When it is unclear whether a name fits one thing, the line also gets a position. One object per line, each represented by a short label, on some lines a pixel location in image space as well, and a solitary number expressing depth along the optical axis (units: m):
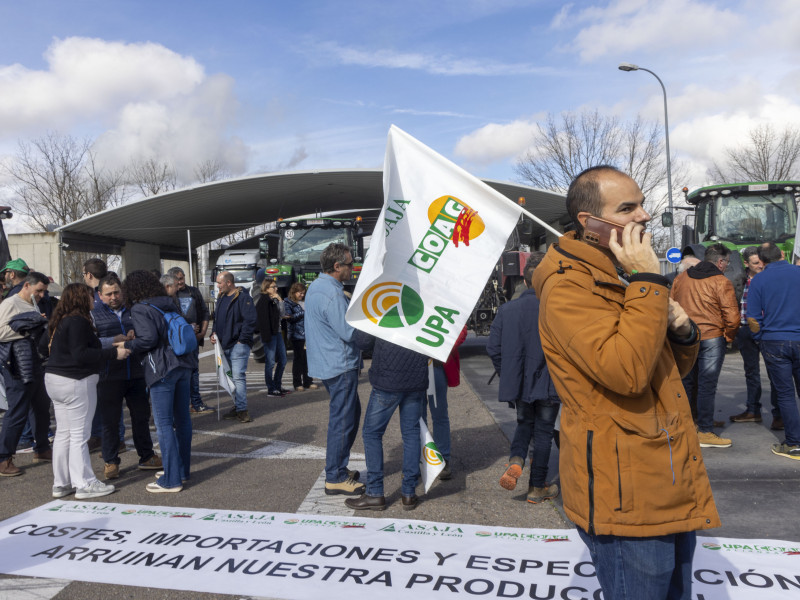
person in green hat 7.30
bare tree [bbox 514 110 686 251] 37.03
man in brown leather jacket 6.54
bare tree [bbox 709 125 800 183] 38.44
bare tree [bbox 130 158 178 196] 49.59
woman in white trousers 5.46
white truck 33.16
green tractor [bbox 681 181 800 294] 13.59
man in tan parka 1.89
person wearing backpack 5.64
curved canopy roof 26.16
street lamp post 24.31
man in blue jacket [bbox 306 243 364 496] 5.29
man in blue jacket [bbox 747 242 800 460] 6.10
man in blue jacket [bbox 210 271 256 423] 8.73
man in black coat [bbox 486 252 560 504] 5.12
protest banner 3.64
